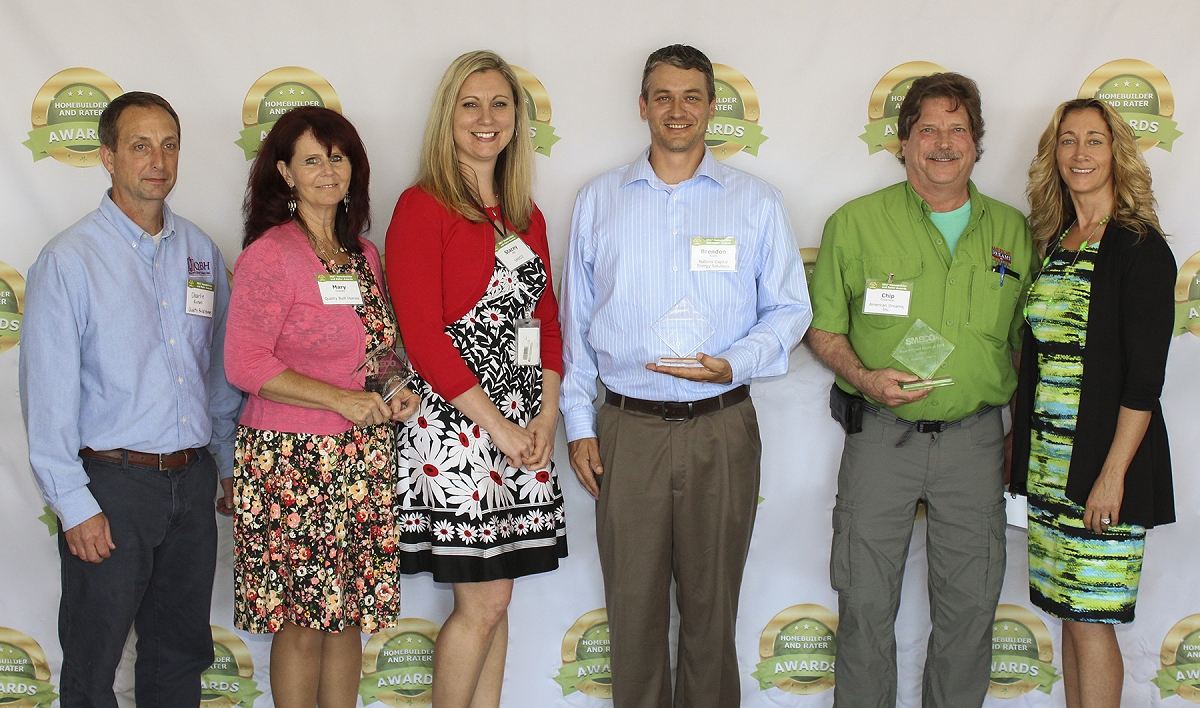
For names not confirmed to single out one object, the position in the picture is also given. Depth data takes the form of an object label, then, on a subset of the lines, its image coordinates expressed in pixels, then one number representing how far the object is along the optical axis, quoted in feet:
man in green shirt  7.87
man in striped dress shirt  7.72
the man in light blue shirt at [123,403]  6.69
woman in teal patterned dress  7.16
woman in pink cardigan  6.86
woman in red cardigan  7.14
